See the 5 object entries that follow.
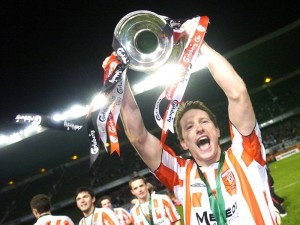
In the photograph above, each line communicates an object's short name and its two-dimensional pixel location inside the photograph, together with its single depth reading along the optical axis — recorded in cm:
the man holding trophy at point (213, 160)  218
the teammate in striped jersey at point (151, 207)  648
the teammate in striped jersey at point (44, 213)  536
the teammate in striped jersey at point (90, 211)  604
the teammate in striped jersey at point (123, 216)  805
